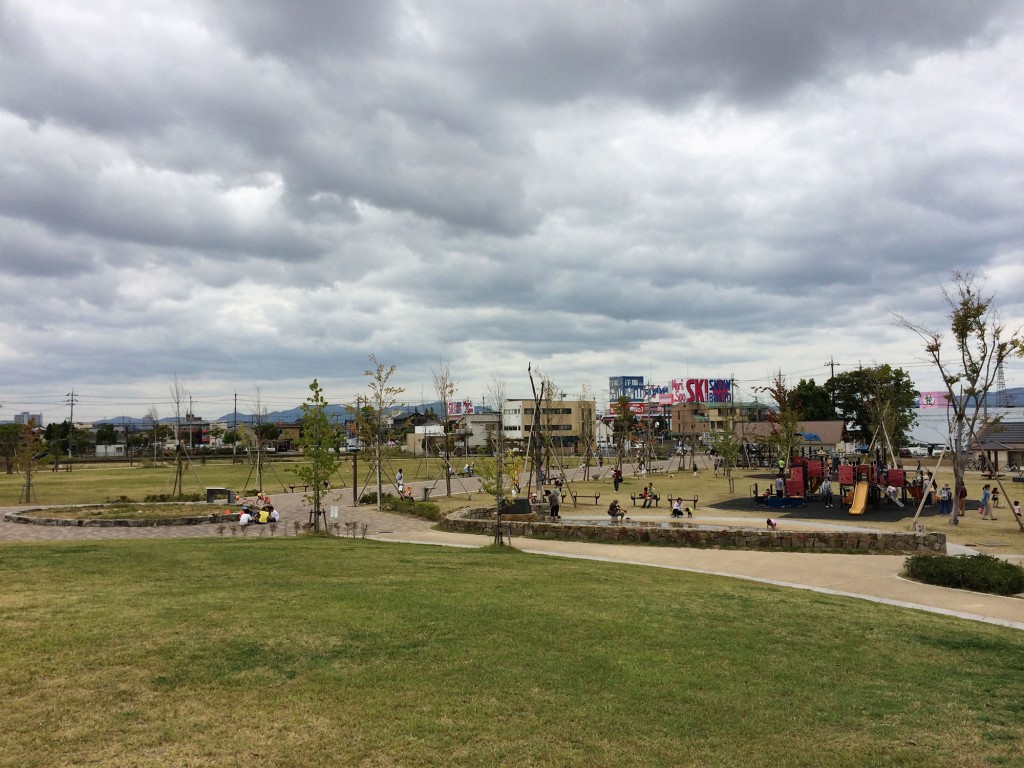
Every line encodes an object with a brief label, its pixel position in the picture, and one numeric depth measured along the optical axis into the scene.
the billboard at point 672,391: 125.00
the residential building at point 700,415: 121.81
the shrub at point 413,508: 27.83
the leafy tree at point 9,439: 52.96
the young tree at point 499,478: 20.00
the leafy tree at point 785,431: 48.25
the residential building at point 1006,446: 52.84
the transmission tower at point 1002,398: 86.71
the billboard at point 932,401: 124.55
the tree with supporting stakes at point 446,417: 37.25
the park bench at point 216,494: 30.95
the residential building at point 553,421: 113.19
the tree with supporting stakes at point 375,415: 33.38
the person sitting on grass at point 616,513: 25.70
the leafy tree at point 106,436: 111.81
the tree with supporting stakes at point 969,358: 27.22
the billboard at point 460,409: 128.50
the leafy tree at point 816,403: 80.44
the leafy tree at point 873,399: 51.98
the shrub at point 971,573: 13.94
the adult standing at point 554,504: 27.08
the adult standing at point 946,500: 30.81
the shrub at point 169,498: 31.45
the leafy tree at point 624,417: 69.81
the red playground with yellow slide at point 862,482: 33.53
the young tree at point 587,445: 50.32
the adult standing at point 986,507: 27.44
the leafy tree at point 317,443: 20.19
